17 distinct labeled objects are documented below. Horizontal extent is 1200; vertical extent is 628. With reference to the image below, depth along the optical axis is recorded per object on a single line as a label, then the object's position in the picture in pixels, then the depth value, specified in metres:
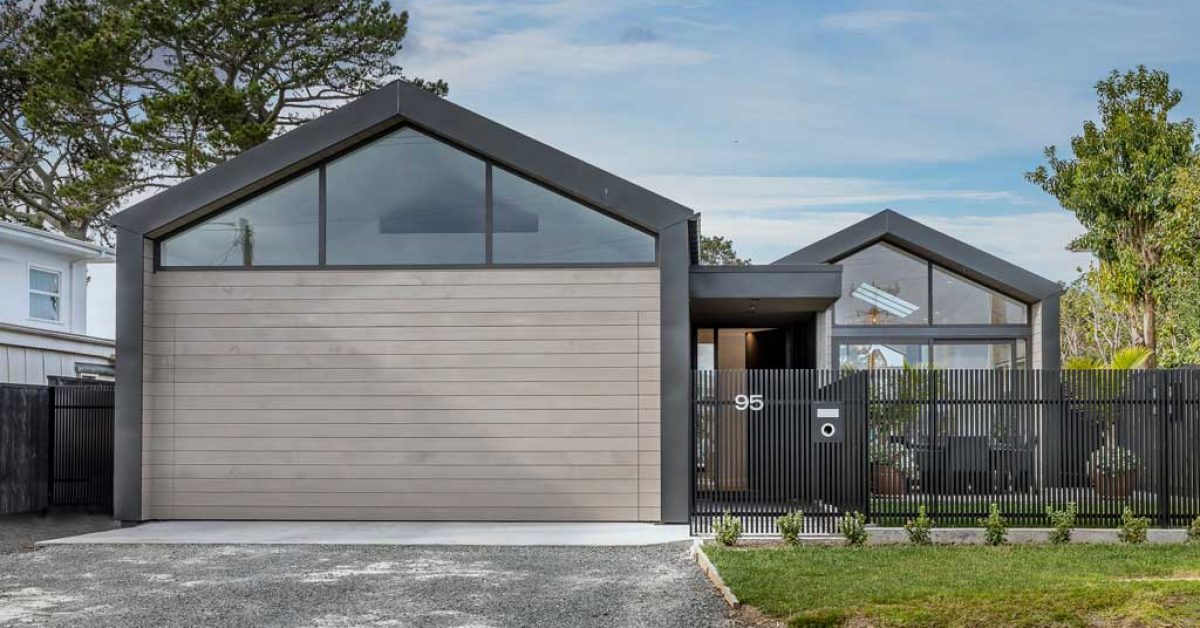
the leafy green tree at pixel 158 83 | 25.92
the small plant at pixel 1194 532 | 12.18
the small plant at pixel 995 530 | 11.95
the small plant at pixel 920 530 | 12.04
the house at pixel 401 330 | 14.08
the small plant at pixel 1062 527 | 12.05
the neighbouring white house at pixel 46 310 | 18.36
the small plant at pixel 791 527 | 12.07
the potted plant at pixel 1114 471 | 12.56
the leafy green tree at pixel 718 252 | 43.69
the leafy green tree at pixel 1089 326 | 36.47
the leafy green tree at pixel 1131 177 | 23.44
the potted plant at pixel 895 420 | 12.69
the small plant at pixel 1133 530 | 12.06
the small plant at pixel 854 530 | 11.91
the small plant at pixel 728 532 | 11.94
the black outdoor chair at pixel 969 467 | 12.50
